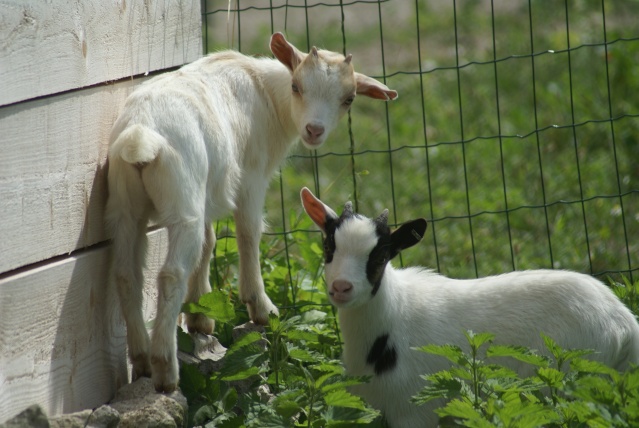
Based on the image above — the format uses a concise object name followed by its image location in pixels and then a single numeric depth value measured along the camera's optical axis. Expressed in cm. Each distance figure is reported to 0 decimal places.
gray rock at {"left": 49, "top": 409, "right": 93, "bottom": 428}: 684
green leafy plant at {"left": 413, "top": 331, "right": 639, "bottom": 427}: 633
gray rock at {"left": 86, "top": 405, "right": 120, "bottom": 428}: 688
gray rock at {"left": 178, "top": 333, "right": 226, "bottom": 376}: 856
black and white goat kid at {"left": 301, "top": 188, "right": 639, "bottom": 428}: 800
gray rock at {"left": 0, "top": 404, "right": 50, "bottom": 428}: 629
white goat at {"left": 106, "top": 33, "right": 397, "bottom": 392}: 741
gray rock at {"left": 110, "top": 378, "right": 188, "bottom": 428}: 725
